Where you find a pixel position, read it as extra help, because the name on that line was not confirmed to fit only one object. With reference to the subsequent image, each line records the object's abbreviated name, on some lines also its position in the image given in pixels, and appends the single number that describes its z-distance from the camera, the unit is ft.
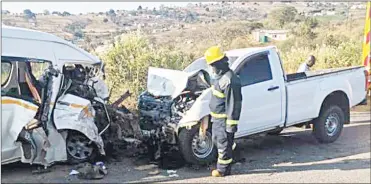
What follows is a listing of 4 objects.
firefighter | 21.95
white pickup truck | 23.99
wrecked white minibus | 22.27
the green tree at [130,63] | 37.32
